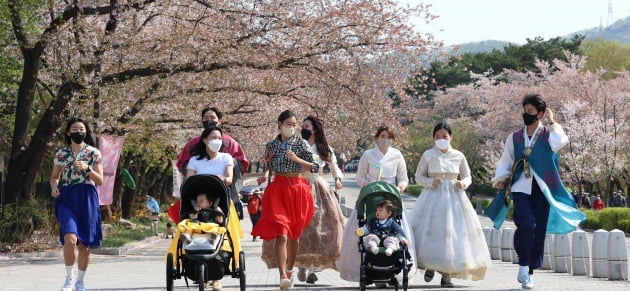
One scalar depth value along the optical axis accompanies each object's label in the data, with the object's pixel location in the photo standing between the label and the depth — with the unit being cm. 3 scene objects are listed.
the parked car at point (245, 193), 6189
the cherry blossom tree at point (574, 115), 5175
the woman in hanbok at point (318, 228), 1241
